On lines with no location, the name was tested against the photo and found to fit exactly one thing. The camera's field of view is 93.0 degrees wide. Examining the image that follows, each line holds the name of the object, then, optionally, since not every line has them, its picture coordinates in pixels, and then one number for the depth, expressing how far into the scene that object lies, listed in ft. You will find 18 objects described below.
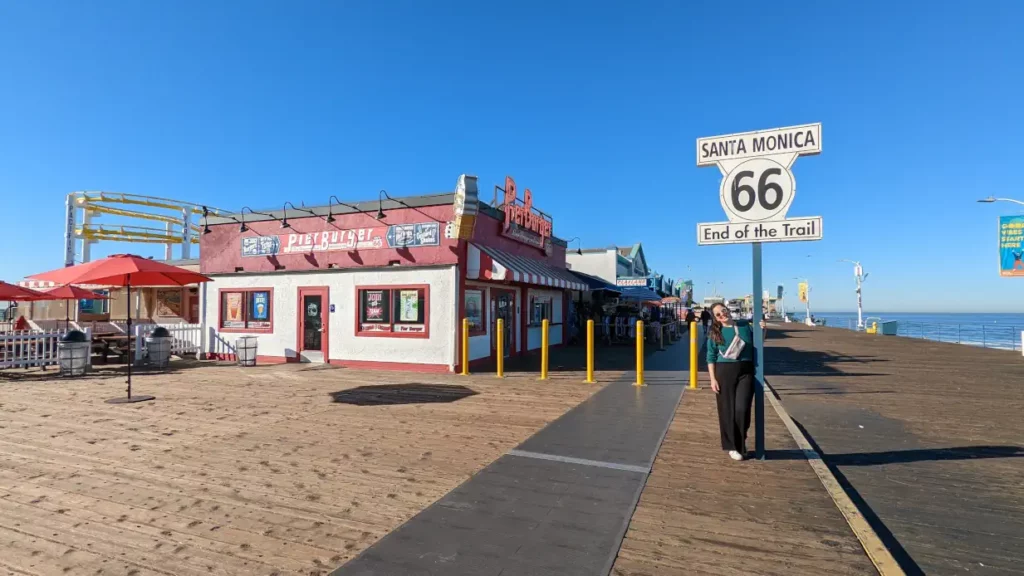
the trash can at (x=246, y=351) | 44.01
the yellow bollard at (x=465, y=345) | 37.73
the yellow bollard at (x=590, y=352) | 34.06
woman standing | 16.78
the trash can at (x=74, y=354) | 38.45
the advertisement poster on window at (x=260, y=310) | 46.57
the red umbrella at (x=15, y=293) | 39.83
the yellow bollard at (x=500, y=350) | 37.19
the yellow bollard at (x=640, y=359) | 32.27
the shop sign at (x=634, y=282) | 85.97
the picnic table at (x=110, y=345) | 46.85
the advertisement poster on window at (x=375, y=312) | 41.75
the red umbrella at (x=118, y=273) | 27.91
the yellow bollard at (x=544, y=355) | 35.09
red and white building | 39.68
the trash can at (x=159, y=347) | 43.11
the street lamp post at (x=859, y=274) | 132.57
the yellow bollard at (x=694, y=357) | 31.50
